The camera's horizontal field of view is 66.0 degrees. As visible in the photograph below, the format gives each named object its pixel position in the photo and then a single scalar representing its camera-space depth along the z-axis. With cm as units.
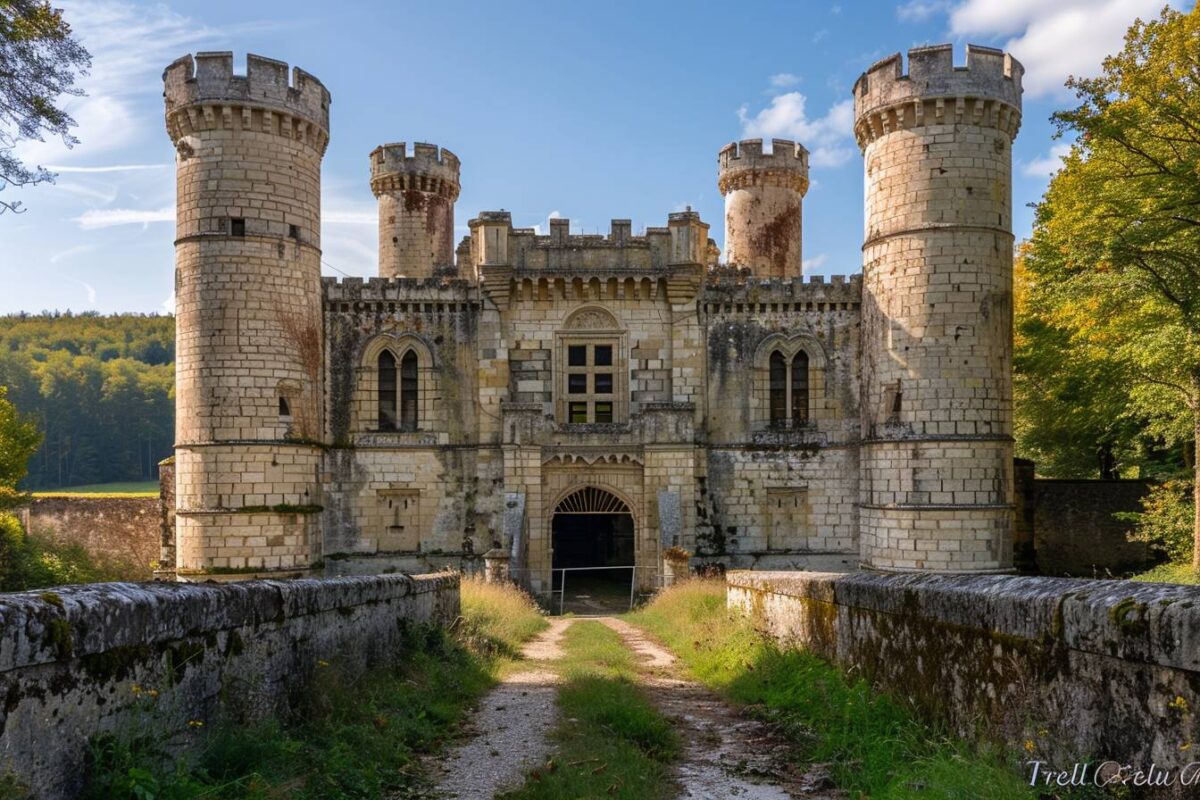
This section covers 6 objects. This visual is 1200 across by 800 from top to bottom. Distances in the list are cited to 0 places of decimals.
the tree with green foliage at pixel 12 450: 3098
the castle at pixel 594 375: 1978
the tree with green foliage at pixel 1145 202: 1734
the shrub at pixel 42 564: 2897
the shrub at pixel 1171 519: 2174
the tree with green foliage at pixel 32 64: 1359
